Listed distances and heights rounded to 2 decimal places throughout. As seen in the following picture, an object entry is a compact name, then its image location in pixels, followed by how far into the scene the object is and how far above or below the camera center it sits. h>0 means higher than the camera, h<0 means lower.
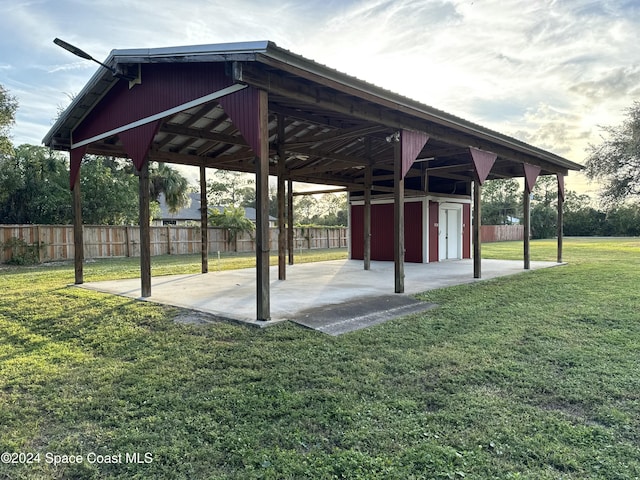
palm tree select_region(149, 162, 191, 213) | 20.67 +2.50
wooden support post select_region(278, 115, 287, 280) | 8.62 +0.48
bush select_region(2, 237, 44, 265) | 14.06 -0.62
